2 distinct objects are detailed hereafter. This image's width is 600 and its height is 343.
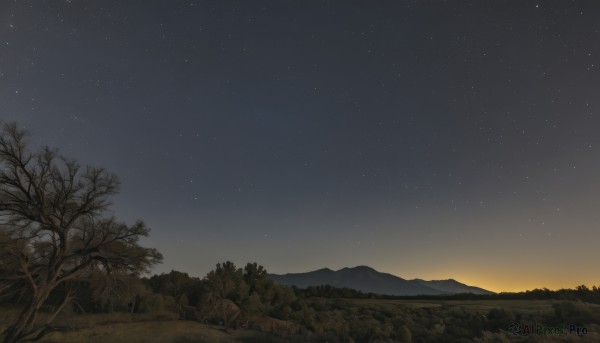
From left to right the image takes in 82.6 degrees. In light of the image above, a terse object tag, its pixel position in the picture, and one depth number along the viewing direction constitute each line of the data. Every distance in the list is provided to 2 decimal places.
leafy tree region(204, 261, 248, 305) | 45.56
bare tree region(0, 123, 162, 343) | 19.38
